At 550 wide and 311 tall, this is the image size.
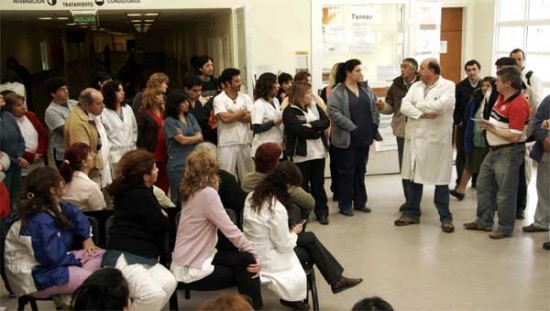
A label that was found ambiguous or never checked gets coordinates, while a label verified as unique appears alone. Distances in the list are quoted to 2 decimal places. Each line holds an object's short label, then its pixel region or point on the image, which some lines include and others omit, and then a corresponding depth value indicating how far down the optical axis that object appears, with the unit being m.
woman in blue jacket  2.95
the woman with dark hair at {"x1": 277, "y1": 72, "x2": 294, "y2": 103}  5.95
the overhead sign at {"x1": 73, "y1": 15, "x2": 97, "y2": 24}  6.79
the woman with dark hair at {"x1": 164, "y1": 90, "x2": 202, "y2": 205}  4.92
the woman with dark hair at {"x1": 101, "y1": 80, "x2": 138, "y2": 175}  4.88
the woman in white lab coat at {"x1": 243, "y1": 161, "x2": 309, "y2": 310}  3.31
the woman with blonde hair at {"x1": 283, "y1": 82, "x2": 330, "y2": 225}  5.20
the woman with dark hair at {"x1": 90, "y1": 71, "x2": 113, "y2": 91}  6.25
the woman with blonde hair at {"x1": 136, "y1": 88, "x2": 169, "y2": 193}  5.09
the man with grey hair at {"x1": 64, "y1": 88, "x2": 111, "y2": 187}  4.47
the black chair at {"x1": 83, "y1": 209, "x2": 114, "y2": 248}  3.60
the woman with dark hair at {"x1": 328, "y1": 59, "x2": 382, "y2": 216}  5.48
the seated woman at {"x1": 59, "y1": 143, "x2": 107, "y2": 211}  3.64
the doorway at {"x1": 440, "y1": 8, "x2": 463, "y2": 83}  8.98
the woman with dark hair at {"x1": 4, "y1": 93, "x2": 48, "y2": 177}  5.04
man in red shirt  4.64
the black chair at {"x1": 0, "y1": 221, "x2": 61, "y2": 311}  3.12
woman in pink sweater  3.17
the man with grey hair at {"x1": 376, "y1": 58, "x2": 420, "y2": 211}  5.69
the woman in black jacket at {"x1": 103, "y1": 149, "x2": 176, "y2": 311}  3.07
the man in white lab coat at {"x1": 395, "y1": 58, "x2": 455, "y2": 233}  4.96
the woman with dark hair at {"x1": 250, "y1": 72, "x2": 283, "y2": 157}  5.33
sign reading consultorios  6.64
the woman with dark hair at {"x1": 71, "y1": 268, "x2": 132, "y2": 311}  2.01
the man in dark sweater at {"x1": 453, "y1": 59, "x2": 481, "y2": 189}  6.14
